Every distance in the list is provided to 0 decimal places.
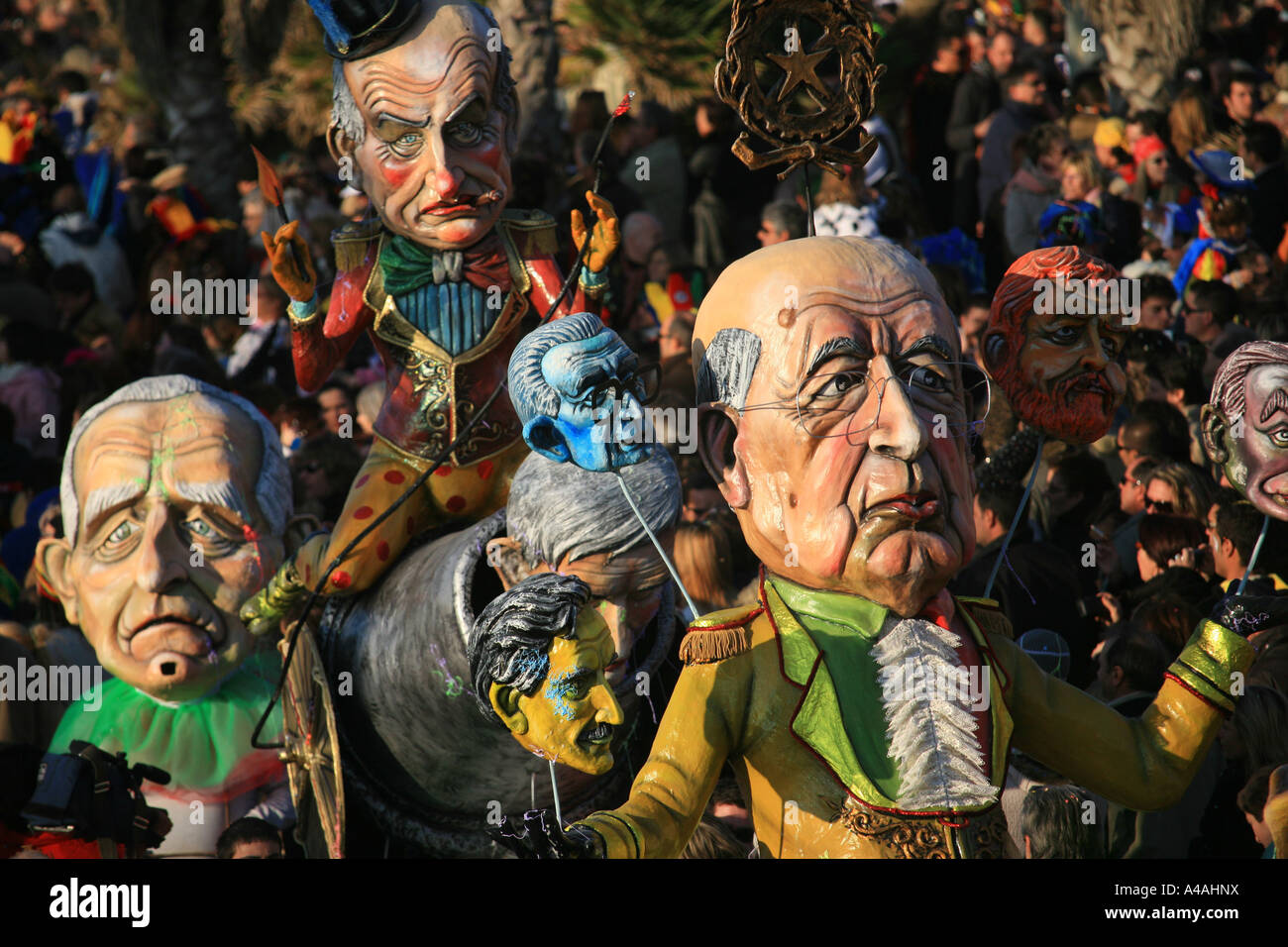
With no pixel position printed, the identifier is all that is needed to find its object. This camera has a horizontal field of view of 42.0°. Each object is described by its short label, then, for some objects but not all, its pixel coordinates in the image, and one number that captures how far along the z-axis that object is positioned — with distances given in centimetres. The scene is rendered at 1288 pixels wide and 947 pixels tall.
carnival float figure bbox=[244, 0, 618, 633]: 462
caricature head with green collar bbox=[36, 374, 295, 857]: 505
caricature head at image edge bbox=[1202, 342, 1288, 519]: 383
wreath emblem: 390
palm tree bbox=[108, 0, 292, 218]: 1306
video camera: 435
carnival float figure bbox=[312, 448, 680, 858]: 376
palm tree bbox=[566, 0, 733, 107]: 1193
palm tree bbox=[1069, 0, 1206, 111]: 1092
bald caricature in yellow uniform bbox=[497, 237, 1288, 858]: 343
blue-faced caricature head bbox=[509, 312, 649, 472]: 346
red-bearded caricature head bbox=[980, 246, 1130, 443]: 392
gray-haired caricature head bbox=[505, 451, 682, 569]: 372
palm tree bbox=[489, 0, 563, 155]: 1027
